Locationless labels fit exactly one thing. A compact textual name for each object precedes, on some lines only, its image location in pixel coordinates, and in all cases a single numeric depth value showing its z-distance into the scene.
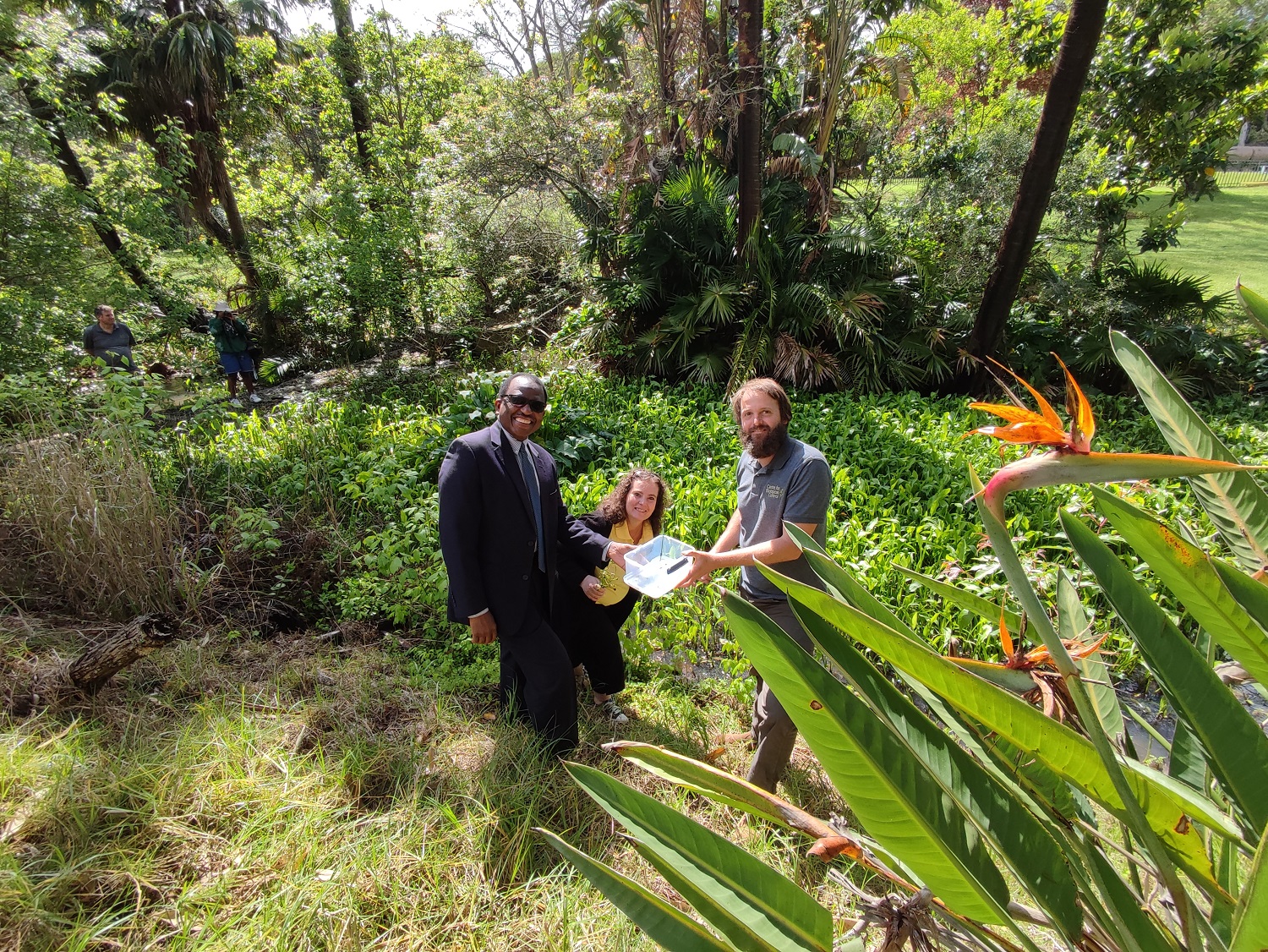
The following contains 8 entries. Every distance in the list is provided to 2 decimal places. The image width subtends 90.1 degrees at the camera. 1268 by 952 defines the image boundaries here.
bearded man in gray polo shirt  2.37
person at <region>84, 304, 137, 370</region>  6.83
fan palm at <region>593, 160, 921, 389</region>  7.39
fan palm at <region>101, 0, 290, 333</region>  11.37
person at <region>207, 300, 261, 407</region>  8.64
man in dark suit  2.59
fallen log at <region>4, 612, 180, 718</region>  2.80
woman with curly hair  3.11
